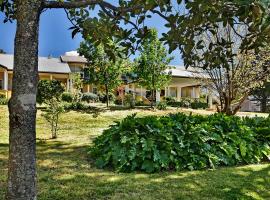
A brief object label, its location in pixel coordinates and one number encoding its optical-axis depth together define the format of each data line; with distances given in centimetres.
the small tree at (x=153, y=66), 1881
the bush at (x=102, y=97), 2224
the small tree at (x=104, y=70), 1861
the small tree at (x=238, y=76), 893
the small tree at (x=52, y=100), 863
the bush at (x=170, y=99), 2427
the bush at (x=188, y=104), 2203
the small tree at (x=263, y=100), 2432
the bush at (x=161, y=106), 1797
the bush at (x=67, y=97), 1848
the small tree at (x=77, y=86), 1775
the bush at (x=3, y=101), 1698
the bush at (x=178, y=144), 486
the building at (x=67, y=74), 2378
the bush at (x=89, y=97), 2069
